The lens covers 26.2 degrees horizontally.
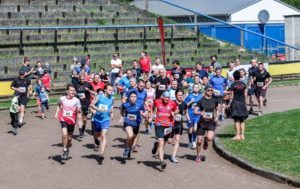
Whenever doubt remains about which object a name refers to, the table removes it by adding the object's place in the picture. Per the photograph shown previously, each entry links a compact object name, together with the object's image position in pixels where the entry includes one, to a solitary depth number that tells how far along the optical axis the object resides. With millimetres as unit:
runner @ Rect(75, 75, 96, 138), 19172
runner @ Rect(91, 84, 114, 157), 15695
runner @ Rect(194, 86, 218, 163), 15500
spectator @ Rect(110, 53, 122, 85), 27450
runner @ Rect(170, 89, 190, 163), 15406
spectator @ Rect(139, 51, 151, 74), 27775
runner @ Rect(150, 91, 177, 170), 14711
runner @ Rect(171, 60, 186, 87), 22888
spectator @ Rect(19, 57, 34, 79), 24305
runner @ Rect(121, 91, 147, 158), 15459
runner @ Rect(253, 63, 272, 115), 22797
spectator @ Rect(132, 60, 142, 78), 24822
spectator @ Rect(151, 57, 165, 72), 22983
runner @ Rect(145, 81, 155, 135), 18872
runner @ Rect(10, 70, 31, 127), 20633
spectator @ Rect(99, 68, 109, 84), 23473
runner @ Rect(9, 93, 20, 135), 19766
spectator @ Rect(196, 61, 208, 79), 22817
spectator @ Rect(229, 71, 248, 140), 17547
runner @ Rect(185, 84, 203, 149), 17062
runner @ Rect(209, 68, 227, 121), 20891
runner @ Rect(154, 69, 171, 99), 21000
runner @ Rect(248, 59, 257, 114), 23109
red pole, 26316
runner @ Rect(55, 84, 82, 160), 15523
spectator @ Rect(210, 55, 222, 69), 22438
